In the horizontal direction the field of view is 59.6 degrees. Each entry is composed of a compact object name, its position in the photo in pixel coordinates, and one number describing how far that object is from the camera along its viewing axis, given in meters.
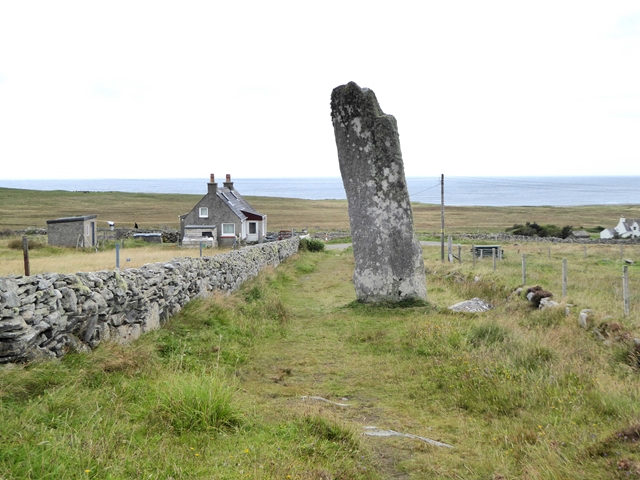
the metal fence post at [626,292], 10.57
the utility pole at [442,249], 29.77
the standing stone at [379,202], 14.20
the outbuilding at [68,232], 35.81
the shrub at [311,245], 37.81
